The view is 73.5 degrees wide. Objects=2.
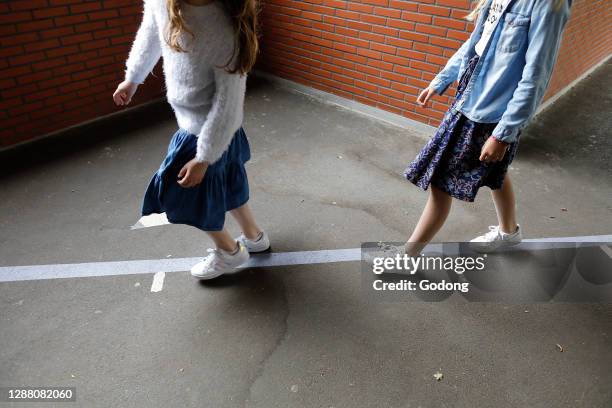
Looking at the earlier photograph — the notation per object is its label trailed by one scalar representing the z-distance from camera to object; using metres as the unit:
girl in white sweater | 1.48
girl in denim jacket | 1.59
